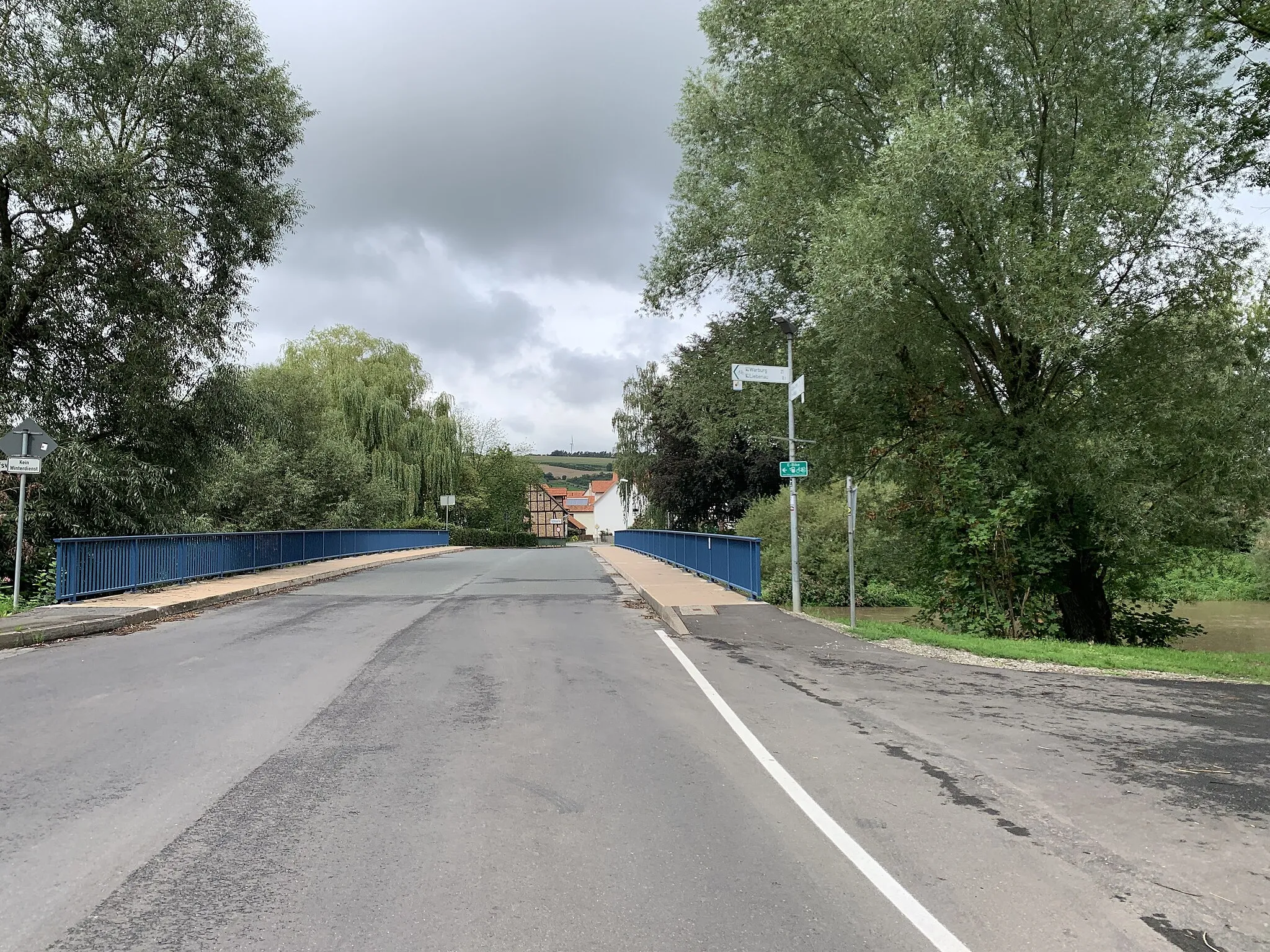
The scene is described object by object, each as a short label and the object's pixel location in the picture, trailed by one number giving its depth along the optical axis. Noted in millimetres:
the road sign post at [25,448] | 13281
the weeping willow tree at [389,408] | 43562
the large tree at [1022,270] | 12281
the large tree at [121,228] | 16656
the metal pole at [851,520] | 12516
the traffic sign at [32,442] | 13281
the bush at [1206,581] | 15938
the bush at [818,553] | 25109
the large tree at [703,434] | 17703
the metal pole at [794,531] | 14727
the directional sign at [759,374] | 14039
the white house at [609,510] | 130750
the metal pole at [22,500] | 13352
